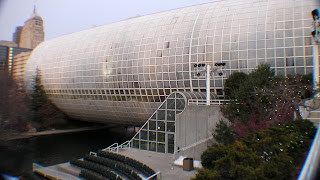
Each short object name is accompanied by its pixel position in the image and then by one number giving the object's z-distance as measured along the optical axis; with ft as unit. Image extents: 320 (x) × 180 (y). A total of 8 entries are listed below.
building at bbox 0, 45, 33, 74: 339.77
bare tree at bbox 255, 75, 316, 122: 55.57
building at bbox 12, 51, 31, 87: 407.34
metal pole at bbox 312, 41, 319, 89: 58.29
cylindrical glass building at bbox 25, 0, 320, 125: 100.37
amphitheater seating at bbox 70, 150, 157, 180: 65.41
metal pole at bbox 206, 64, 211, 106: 84.79
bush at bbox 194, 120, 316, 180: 33.58
